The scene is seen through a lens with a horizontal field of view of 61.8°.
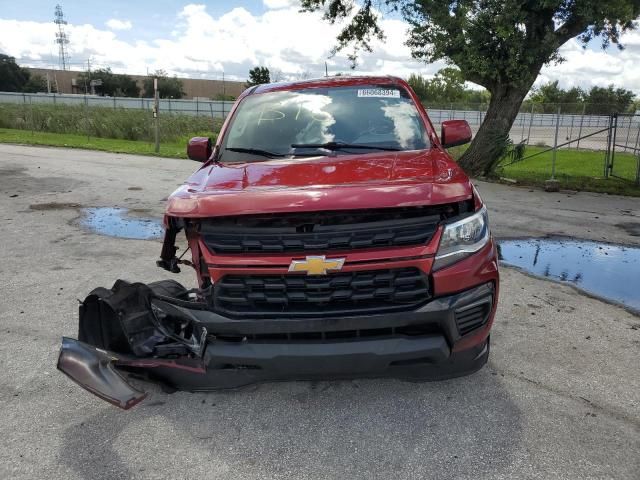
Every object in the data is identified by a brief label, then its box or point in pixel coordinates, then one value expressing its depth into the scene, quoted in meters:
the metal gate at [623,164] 13.20
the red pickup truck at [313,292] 2.73
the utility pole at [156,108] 17.95
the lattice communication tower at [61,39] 121.44
